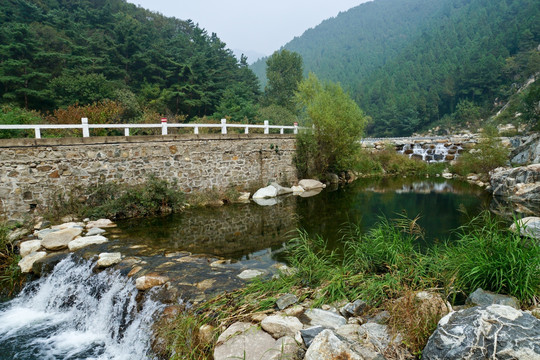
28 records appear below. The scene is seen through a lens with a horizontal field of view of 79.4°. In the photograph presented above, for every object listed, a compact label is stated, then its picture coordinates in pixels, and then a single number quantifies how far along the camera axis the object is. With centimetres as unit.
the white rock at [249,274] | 566
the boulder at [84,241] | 714
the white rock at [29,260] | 658
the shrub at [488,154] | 1842
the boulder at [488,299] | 324
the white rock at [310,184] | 1688
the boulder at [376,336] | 306
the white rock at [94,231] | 816
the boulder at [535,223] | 534
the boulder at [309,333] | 317
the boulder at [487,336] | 241
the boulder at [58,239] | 719
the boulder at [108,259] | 622
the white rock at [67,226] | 832
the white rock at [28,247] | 714
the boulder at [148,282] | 529
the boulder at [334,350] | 282
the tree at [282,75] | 4747
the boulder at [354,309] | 377
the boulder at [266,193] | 1462
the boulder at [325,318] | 356
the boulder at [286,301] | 407
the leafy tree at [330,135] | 1744
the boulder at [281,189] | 1538
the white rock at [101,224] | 893
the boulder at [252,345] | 314
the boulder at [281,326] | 344
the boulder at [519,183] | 1338
